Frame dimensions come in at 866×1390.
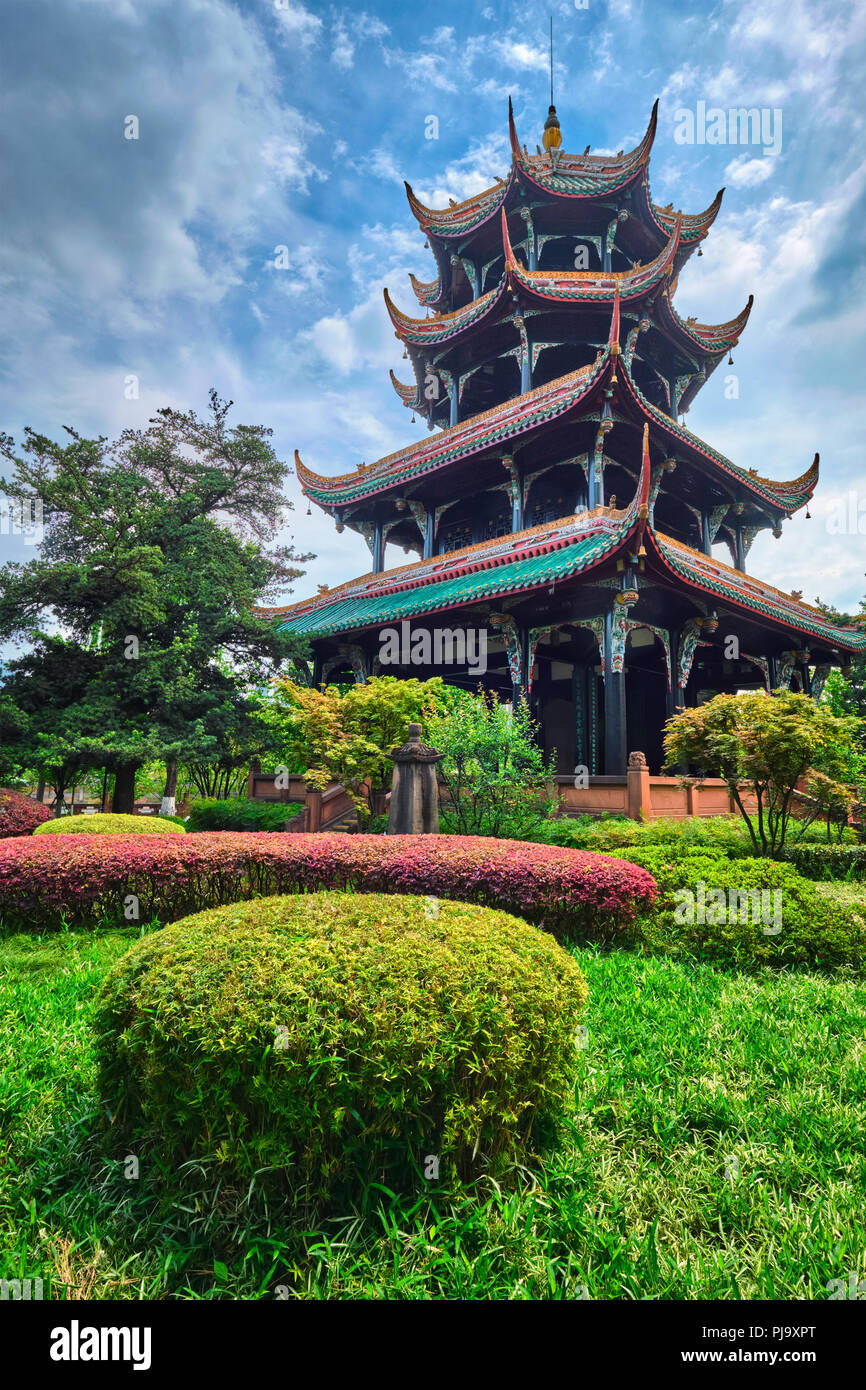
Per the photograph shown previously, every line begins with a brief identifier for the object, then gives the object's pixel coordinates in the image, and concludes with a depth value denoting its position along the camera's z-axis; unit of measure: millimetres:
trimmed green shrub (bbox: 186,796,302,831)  12898
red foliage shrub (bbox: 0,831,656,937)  5547
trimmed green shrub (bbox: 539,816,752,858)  7977
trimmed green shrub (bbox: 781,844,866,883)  8266
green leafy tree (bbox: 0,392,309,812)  13680
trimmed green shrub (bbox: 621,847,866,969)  5227
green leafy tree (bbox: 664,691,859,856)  7145
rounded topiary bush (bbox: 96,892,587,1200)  2111
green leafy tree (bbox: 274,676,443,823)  10414
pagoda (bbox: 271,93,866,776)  13273
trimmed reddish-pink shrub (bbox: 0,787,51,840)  10336
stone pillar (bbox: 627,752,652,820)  9910
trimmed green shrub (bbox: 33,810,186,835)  9733
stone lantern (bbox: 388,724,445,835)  8375
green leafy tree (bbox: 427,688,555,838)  9398
